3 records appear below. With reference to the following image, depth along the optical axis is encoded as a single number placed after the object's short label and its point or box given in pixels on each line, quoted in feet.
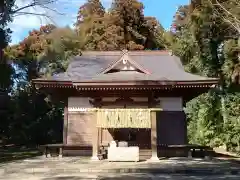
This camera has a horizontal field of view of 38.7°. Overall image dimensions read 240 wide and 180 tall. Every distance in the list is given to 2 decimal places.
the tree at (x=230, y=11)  62.09
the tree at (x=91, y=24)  120.16
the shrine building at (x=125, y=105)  52.13
